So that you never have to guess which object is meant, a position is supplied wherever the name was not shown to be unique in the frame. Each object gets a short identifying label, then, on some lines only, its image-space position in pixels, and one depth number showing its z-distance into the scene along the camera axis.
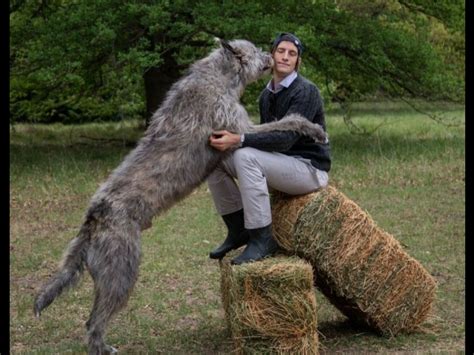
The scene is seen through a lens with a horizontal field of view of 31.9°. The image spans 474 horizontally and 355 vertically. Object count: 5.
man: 5.60
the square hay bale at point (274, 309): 5.27
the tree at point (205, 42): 13.64
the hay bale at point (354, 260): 5.66
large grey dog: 5.38
